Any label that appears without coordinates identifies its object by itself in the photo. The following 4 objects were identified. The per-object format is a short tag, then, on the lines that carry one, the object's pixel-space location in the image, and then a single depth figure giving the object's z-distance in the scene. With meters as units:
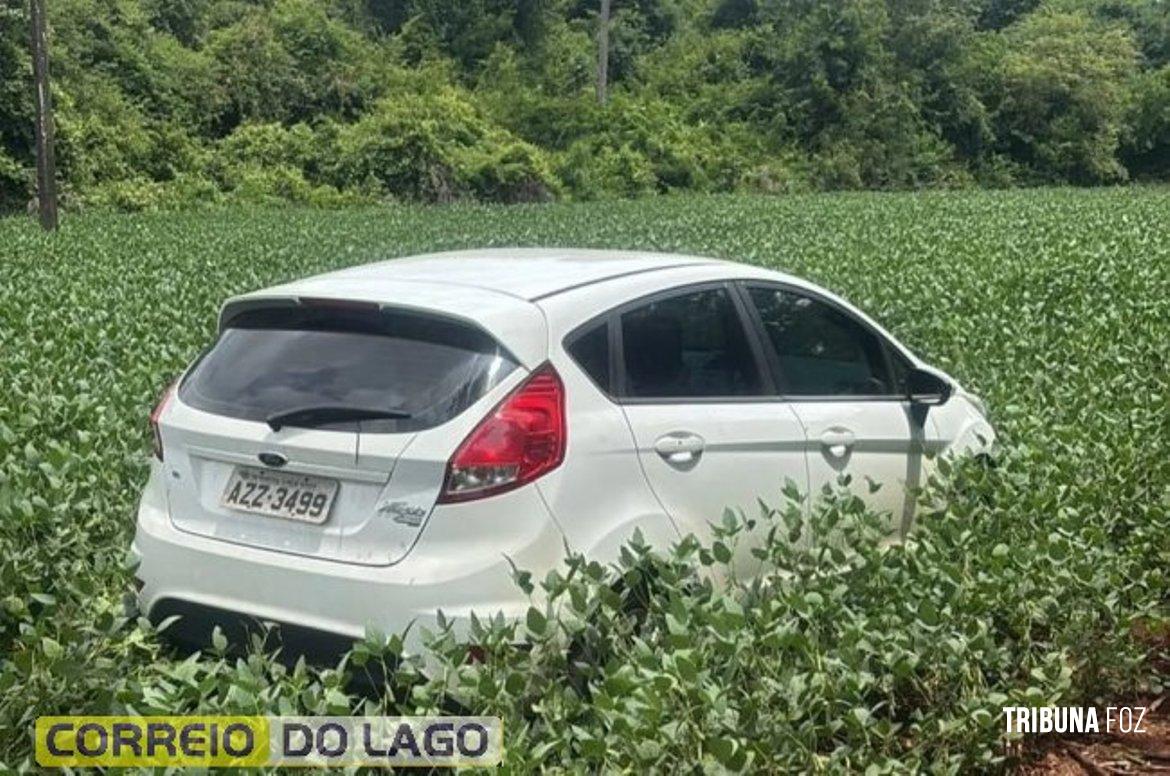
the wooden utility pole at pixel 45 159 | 24.50
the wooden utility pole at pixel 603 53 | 49.00
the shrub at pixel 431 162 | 43.06
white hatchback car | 3.55
